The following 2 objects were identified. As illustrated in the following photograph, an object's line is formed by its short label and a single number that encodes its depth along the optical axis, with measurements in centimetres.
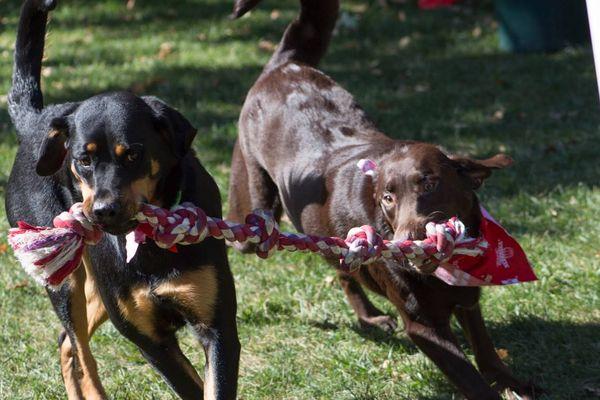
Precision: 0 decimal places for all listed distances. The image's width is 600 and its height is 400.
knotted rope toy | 711
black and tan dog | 723
